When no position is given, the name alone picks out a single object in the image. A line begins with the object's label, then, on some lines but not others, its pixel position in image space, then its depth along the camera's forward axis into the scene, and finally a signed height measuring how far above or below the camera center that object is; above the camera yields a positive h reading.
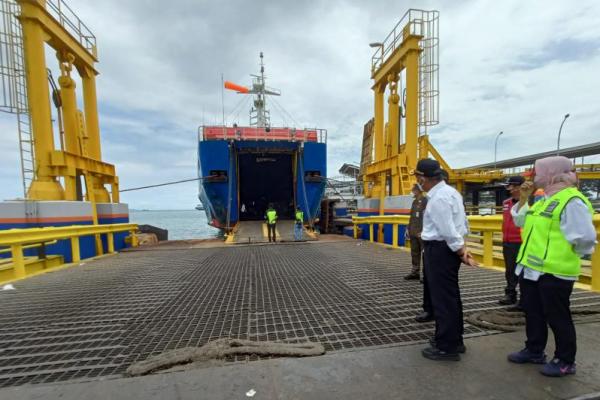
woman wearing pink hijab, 1.90 -0.52
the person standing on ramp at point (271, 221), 9.77 -1.07
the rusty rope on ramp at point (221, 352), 2.08 -1.22
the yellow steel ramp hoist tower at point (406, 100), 9.49 +2.93
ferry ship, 12.22 +1.37
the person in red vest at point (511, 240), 3.28 -0.67
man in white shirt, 2.17 -0.58
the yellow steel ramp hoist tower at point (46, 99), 7.12 +2.57
